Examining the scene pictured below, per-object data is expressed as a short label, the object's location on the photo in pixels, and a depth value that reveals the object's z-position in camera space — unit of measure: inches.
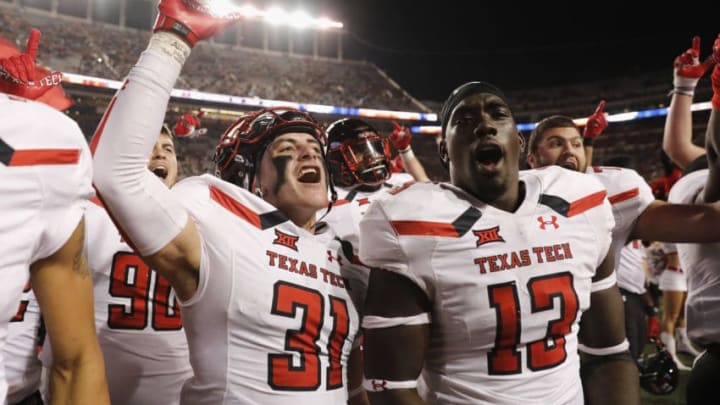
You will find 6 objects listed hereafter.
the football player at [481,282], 73.5
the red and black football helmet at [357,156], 164.4
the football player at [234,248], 63.1
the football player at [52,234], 51.2
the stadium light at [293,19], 1093.8
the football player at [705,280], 97.7
